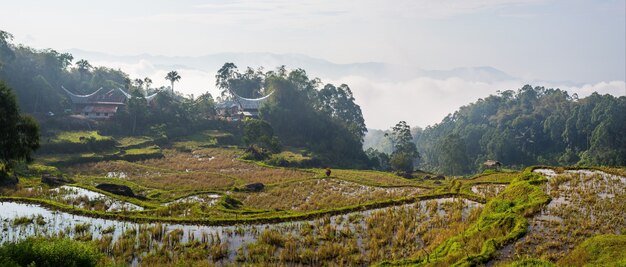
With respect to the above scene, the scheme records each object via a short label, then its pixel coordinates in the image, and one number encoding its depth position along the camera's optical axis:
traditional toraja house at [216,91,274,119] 88.62
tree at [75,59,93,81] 92.06
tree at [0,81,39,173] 24.66
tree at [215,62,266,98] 103.81
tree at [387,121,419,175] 59.56
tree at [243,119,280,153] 57.47
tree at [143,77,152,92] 91.56
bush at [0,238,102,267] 12.80
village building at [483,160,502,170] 57.23
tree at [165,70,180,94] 89.94
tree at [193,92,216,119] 82.62
